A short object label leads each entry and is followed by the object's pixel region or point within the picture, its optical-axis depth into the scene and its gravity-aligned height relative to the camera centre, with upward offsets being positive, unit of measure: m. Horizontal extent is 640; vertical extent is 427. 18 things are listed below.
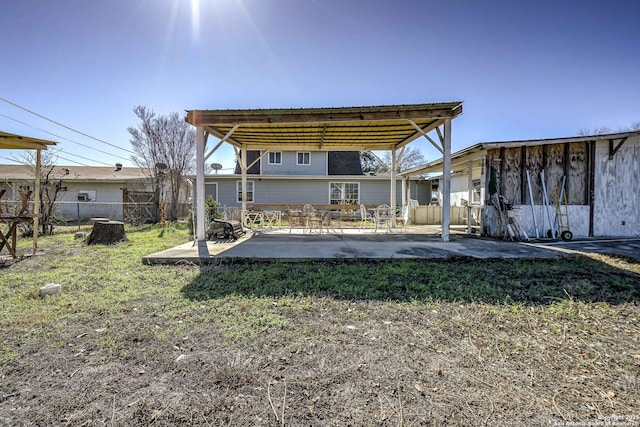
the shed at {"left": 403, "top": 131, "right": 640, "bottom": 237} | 8.29 +0.64
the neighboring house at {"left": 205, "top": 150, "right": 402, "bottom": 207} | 16.81 +1.02
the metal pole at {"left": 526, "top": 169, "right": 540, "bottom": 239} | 8.30 -0.18
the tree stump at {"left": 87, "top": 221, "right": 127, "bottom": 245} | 7.77 -0.76
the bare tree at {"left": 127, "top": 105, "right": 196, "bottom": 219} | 16.48 +3.61
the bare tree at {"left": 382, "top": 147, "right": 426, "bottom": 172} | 37.12 +6.18
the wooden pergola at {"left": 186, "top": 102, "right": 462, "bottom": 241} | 6.68 +2.14
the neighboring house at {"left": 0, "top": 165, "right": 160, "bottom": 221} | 16.61 +0.98
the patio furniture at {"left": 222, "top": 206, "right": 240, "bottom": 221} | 10.13 -0.32
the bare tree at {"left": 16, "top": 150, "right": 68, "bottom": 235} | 9.76 +0.03
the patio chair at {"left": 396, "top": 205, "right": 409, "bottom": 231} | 12.65 -0.61
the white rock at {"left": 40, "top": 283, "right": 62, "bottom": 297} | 3.58 -1.08
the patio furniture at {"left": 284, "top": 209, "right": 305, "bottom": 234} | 9.31 -0.52
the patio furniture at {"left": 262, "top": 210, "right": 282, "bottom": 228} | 10.37 -0.51
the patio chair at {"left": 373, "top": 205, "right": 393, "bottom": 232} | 8.91 -0.42
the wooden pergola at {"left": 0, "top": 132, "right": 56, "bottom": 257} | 5.54 +1.27
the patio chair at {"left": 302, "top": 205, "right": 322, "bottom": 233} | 8.81 -0.39
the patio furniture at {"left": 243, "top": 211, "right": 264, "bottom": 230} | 10.03 -0.60
